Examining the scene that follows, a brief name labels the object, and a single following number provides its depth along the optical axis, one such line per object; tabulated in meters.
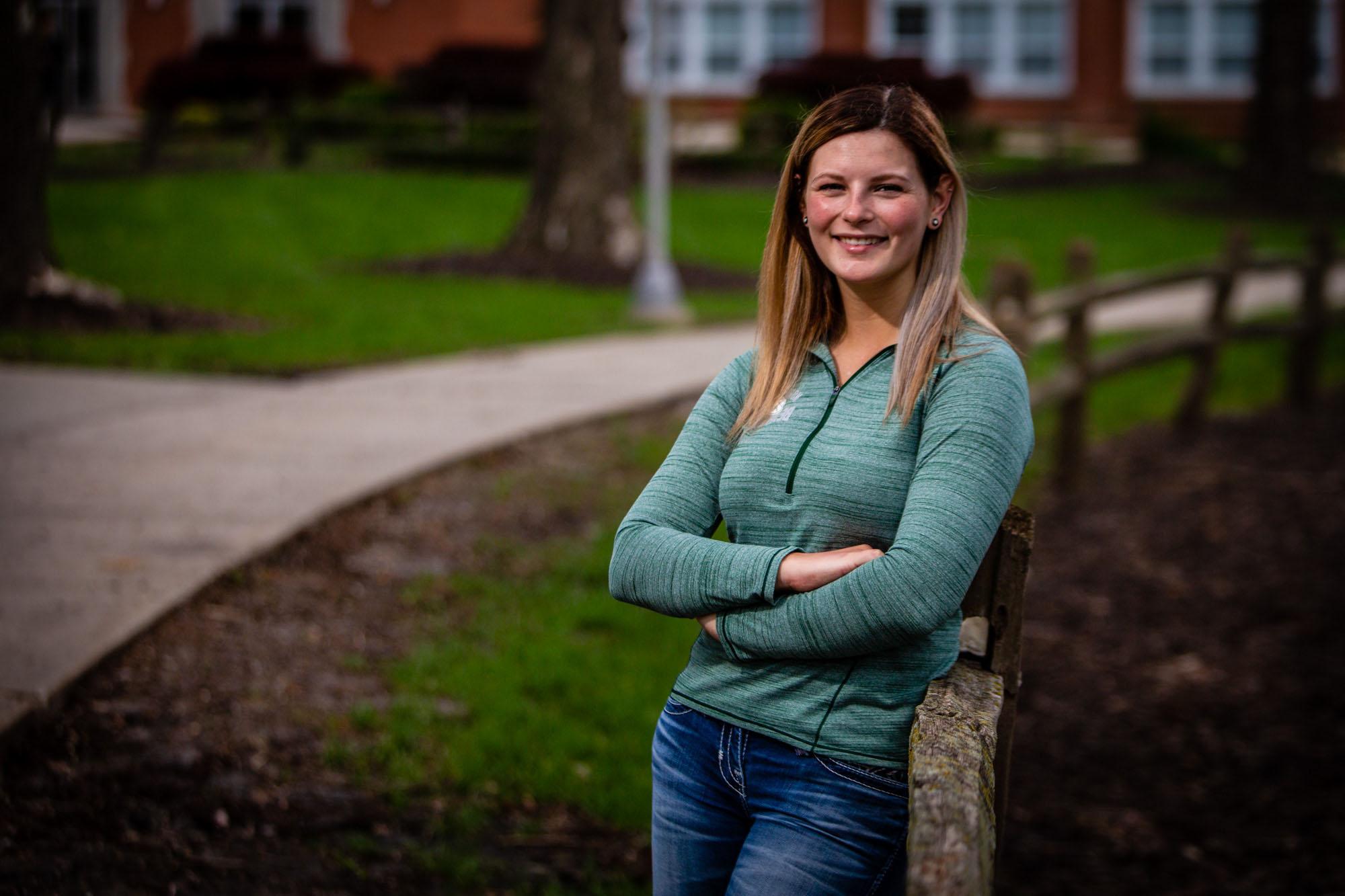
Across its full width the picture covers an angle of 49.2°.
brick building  34.50
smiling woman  2.19
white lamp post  12.35
